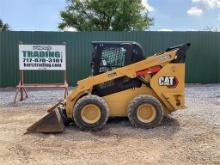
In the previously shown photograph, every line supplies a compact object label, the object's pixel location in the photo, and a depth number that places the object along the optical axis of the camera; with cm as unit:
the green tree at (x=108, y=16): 1535
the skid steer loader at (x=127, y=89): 361
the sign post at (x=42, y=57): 566
